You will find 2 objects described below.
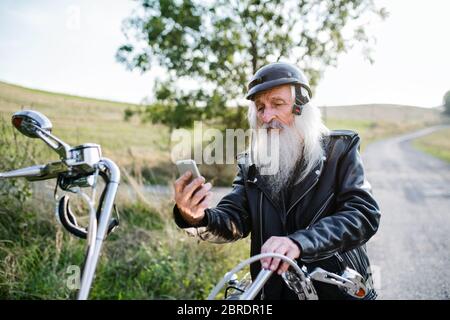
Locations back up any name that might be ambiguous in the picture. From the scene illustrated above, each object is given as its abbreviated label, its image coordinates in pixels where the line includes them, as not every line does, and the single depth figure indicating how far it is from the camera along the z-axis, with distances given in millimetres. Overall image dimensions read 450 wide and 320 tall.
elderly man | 2102
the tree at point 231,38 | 12227
